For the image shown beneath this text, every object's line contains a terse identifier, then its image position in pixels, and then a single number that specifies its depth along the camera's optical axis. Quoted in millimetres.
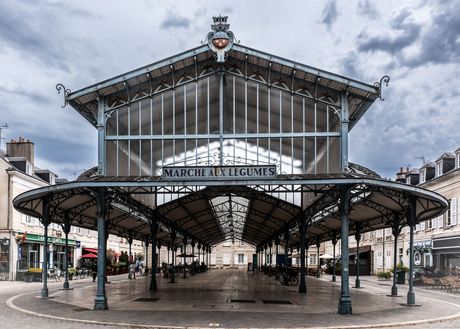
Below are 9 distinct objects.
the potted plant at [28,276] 32722
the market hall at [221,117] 16938
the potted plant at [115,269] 46019
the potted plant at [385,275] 37562
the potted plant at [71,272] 35853
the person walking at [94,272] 33000
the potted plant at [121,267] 48569
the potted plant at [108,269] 42256
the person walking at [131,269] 37531
